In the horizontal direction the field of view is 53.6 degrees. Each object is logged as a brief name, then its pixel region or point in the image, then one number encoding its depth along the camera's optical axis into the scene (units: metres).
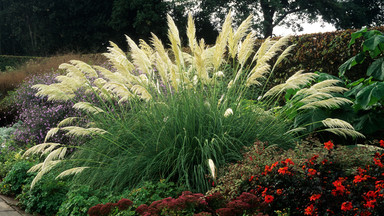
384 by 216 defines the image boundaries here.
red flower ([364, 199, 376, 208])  2.49
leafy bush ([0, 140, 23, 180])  5.51
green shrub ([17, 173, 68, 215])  3.96
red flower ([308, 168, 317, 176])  2.80
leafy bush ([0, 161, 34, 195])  4.68
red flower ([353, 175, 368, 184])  2.67
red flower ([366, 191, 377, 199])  2.54
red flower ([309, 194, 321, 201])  2.64
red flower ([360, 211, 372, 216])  2.51
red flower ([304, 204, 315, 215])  2.60
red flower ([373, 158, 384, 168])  2.85
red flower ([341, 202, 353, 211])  2.52
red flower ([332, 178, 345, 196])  2.64
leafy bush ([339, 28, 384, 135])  4.37
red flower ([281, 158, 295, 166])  2.95
